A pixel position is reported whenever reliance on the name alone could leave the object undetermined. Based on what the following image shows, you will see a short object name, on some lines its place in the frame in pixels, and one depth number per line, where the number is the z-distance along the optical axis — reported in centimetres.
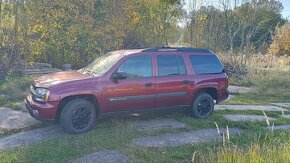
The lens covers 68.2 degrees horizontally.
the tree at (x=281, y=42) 1766
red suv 422
